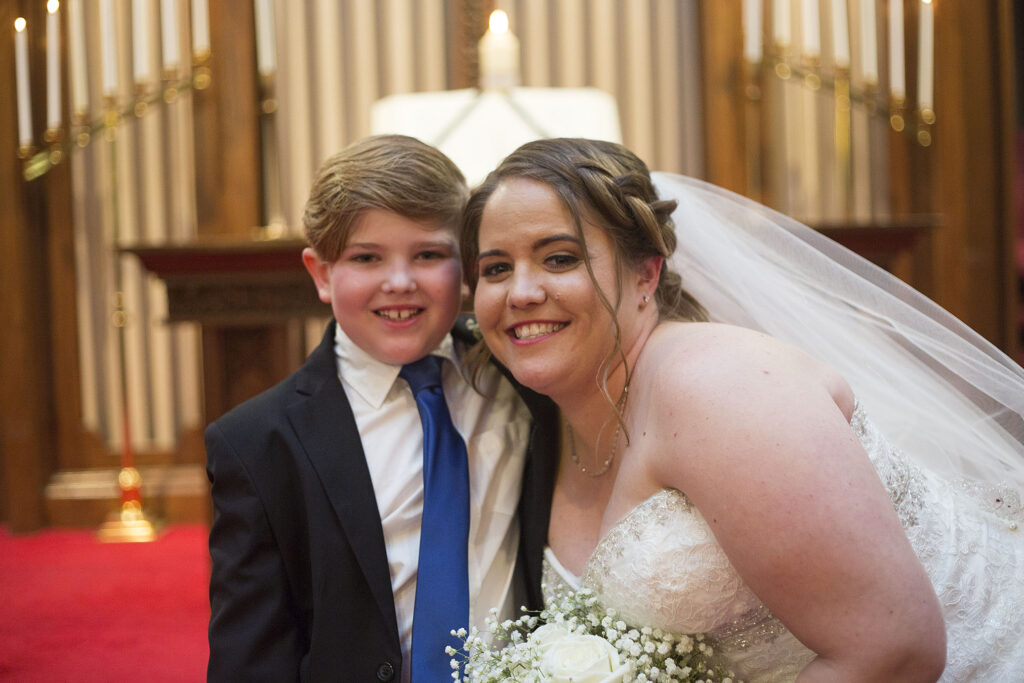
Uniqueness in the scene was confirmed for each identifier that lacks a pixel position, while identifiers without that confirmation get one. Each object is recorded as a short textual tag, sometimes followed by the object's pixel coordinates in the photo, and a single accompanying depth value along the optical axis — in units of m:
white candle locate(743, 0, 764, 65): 4.05
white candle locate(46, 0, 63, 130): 4.43
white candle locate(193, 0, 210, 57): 4.71
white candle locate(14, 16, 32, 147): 4.21
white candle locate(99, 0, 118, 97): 4.35
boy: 1.80
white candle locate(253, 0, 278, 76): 4.70
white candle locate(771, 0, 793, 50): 4.37
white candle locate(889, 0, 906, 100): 4.37
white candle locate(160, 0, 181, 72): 4.41
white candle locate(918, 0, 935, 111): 4.16
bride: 1.48
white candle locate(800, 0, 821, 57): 4.23
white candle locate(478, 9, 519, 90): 3.23
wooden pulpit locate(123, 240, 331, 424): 3.36
